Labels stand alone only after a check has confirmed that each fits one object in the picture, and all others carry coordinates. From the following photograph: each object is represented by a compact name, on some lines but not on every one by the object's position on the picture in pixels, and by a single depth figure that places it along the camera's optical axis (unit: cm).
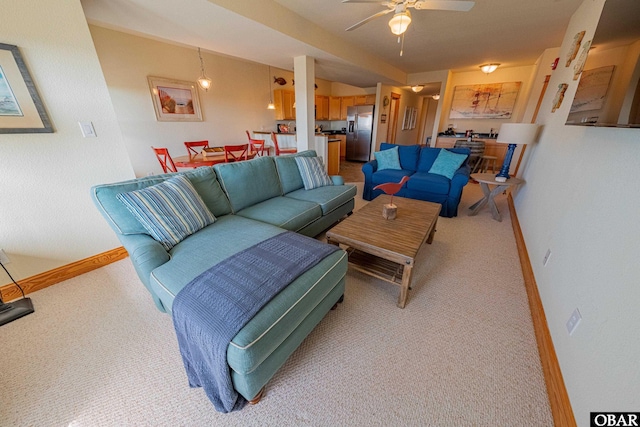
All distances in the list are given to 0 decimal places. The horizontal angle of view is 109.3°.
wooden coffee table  156
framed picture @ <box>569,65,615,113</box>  115
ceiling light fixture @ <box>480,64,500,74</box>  446
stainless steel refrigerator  668
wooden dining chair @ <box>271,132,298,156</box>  462
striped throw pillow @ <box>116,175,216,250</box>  146
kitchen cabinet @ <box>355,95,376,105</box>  712
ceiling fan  199
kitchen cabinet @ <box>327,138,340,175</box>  513
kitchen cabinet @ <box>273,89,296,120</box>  617
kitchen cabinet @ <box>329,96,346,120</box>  766
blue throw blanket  93
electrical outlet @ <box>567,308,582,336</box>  109
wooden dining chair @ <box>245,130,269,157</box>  445
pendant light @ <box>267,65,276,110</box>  598
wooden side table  289
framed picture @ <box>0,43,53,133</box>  152
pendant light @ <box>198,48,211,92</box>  427
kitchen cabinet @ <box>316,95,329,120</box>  735
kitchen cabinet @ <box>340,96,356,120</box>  747
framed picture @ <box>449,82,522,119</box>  535
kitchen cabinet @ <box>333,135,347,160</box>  741
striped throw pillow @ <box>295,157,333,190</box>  274
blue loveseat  298
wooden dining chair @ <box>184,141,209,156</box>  394
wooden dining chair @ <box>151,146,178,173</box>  323
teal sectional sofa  98
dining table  329
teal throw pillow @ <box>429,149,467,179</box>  311
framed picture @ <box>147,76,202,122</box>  424
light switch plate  186
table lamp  270
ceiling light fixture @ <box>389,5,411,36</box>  210
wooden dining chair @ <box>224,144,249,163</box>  370
